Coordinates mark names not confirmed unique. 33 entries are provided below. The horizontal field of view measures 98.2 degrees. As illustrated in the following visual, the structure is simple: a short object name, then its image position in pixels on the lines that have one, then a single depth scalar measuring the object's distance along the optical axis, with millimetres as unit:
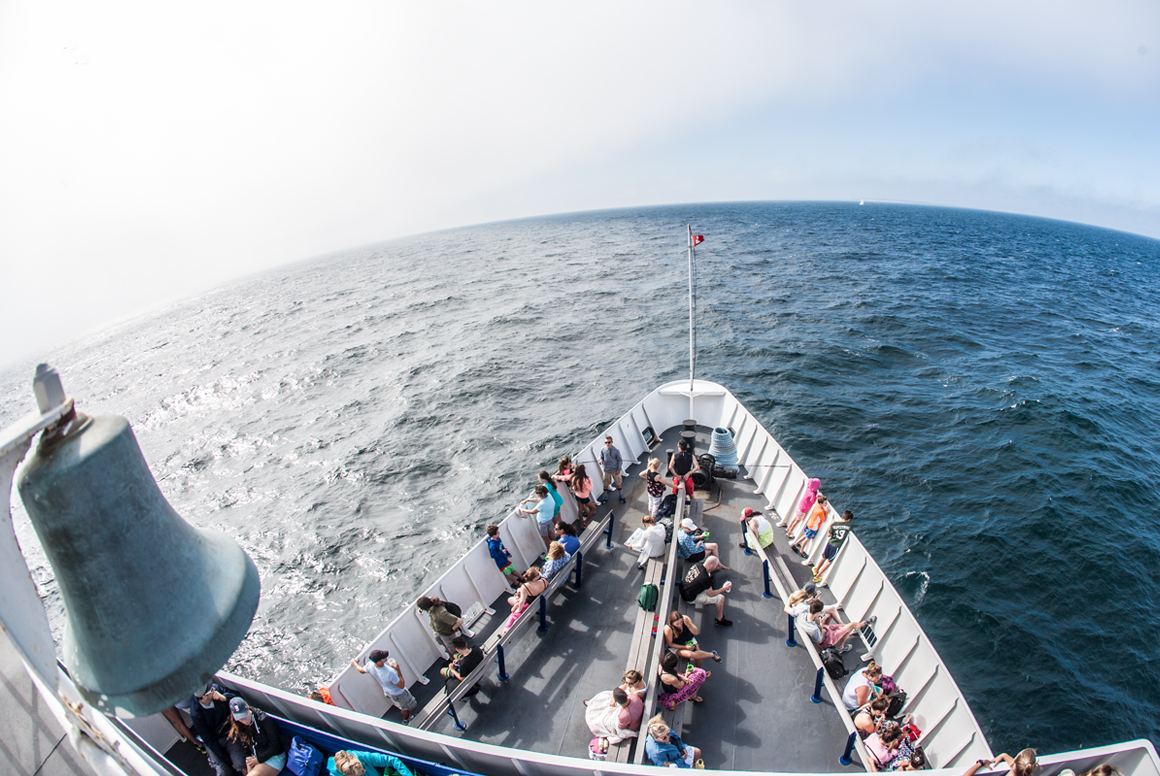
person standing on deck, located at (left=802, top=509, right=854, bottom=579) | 9820
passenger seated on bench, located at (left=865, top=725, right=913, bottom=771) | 6557
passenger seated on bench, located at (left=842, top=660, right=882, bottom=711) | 7410
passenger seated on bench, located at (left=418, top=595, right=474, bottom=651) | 8031
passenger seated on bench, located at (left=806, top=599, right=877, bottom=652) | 8383
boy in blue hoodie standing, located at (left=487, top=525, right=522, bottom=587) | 9648
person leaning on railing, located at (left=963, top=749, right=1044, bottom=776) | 4848
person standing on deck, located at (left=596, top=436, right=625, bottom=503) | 12297
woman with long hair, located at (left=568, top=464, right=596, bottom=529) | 10664
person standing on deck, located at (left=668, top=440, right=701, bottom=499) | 11430
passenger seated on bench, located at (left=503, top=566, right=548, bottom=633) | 8578
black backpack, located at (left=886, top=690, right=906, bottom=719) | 7034
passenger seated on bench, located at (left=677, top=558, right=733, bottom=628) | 8875
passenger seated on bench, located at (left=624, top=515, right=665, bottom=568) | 9109
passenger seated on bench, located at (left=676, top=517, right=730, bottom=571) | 9523
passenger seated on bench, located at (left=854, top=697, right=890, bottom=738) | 6906
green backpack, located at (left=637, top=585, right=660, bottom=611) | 8070
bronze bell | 2312
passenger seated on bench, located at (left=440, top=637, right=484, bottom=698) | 7734
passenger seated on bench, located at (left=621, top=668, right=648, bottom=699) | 6602
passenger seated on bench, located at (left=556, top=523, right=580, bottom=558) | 9852
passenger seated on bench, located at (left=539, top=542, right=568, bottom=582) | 9266
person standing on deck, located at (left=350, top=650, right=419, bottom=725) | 7441
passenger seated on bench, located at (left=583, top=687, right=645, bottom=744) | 6410
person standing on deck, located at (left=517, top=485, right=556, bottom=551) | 10156
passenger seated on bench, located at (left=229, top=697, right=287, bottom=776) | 5660
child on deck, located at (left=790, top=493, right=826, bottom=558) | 10391
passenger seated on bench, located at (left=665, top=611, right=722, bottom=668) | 7488
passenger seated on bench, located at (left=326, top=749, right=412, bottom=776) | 5328
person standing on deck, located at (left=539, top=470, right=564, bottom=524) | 10289
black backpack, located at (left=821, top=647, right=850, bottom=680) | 8109
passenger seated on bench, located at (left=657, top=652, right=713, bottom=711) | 6902
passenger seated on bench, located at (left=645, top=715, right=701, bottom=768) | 5953
